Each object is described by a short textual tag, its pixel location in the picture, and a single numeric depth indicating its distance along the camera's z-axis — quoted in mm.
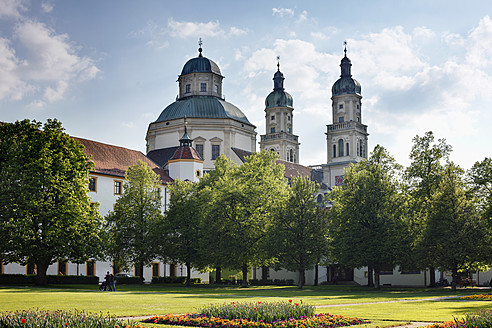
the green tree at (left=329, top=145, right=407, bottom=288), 47344
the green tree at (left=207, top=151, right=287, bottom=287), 51719
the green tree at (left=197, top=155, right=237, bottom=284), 52125
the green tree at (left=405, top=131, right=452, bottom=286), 47159
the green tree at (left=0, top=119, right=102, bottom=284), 44719
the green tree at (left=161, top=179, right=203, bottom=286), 56812
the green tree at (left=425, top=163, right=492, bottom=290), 44562
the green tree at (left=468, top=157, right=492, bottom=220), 48406
